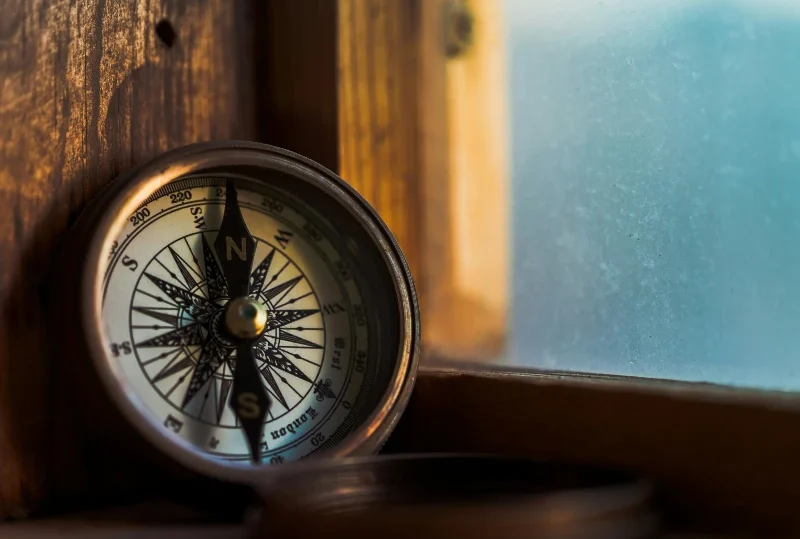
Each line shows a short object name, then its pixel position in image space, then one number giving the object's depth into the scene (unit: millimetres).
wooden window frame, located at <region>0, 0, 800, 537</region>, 378
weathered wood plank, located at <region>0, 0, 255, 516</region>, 400
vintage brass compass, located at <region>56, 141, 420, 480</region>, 397
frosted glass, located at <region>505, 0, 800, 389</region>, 397
